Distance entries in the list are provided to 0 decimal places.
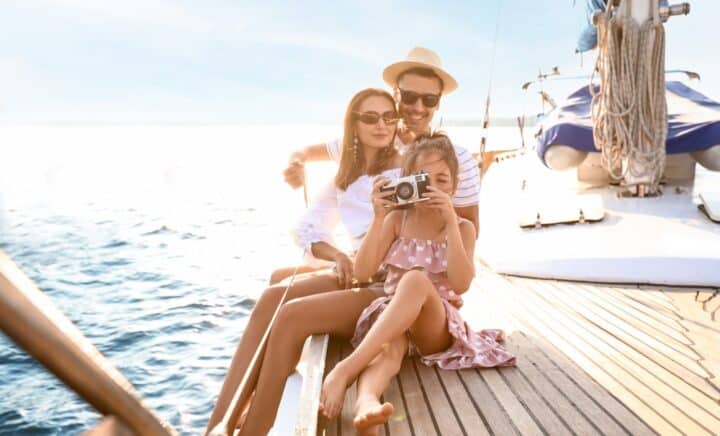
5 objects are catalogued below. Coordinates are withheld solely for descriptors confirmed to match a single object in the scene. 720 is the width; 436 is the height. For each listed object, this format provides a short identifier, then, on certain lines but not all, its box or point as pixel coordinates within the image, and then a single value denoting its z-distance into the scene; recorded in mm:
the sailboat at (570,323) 528
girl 2348
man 3061
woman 2572
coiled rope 4812
